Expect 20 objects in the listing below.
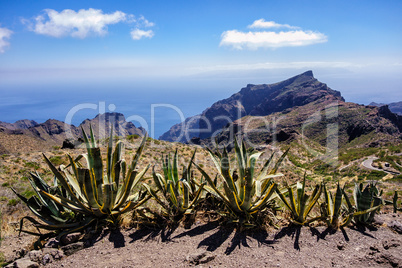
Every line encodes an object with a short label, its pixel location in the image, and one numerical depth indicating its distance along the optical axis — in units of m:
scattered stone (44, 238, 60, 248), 3.55
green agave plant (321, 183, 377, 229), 3.83
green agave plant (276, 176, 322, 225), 3.91
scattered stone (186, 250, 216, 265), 3.14
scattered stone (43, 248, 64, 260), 3.36
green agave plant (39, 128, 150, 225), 3.70
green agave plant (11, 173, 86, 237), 3.86
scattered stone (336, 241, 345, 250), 3.43
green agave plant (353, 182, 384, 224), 4.01
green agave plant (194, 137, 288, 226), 3.76
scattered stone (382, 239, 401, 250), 3.41
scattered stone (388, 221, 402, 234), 3.96
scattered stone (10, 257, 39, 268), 3.06
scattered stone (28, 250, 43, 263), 3.24
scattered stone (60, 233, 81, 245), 3.64
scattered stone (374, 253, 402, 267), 3.03
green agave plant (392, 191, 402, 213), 4.63
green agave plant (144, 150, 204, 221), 4.19
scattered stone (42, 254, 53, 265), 3.25
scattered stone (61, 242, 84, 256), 3.48
